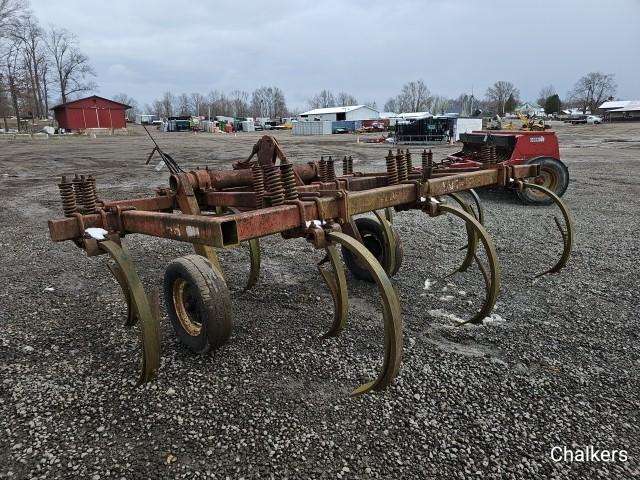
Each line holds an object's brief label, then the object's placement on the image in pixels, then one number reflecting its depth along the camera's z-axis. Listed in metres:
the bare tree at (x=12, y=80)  42.59
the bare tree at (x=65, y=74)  61.93
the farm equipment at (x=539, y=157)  8.11
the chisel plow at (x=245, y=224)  2.42
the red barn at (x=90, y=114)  46.16
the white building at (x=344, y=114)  66.86
